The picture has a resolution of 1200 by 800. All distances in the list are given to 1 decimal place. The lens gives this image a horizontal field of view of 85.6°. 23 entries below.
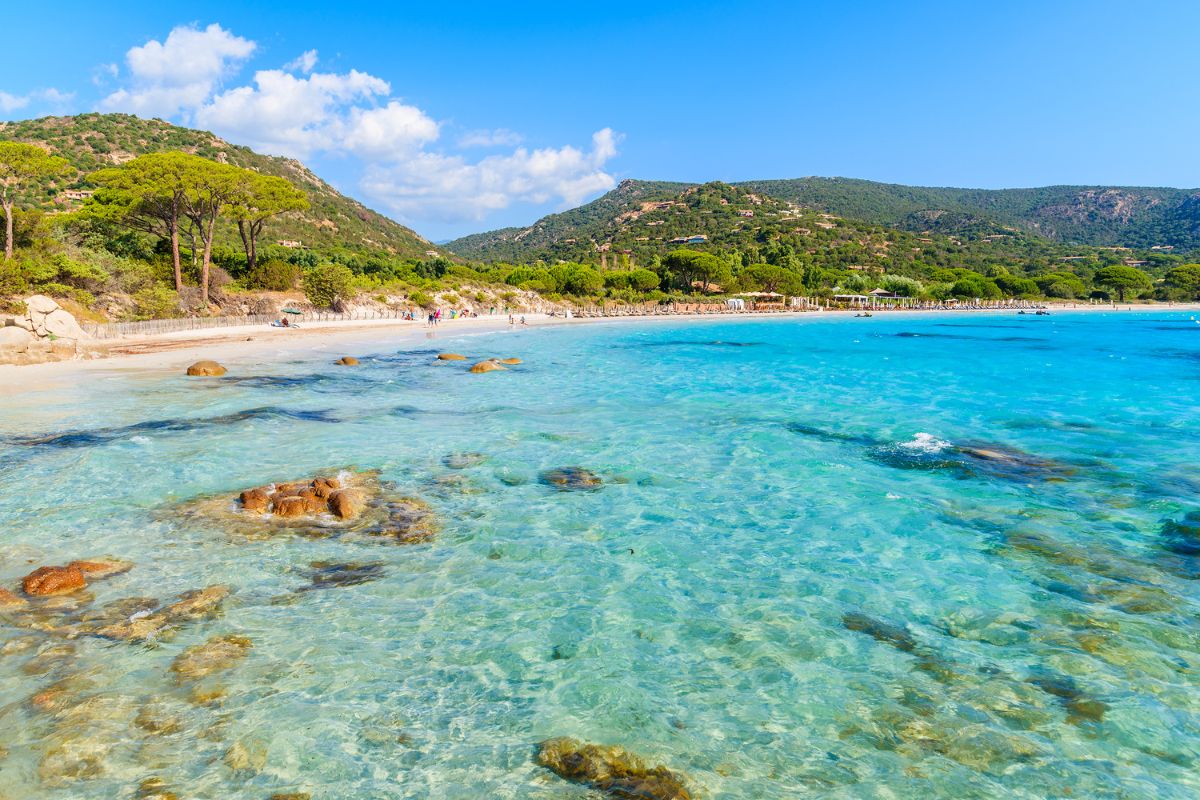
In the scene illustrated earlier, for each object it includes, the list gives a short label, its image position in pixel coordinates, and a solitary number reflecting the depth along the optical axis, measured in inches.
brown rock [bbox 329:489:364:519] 387.6
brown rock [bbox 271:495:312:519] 387.9
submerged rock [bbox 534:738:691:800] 180.5
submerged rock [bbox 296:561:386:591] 304.8
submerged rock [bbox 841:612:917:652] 264.5
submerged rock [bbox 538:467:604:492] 470.0
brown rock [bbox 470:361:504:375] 1093.9
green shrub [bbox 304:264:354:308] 1995.6
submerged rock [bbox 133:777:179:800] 172.9
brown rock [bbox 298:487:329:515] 394.5
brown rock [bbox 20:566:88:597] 285.3
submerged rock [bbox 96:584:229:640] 254.1
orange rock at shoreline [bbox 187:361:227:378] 941.8
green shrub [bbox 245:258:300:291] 1972.2
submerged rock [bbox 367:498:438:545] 366.6
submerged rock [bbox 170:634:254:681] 231.5
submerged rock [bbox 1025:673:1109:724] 217.6
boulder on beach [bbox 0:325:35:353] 963.3
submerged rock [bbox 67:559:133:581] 303.4
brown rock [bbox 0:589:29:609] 273.4
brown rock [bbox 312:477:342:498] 414.8
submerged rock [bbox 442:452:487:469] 517.3
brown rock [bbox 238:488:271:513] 394.3
